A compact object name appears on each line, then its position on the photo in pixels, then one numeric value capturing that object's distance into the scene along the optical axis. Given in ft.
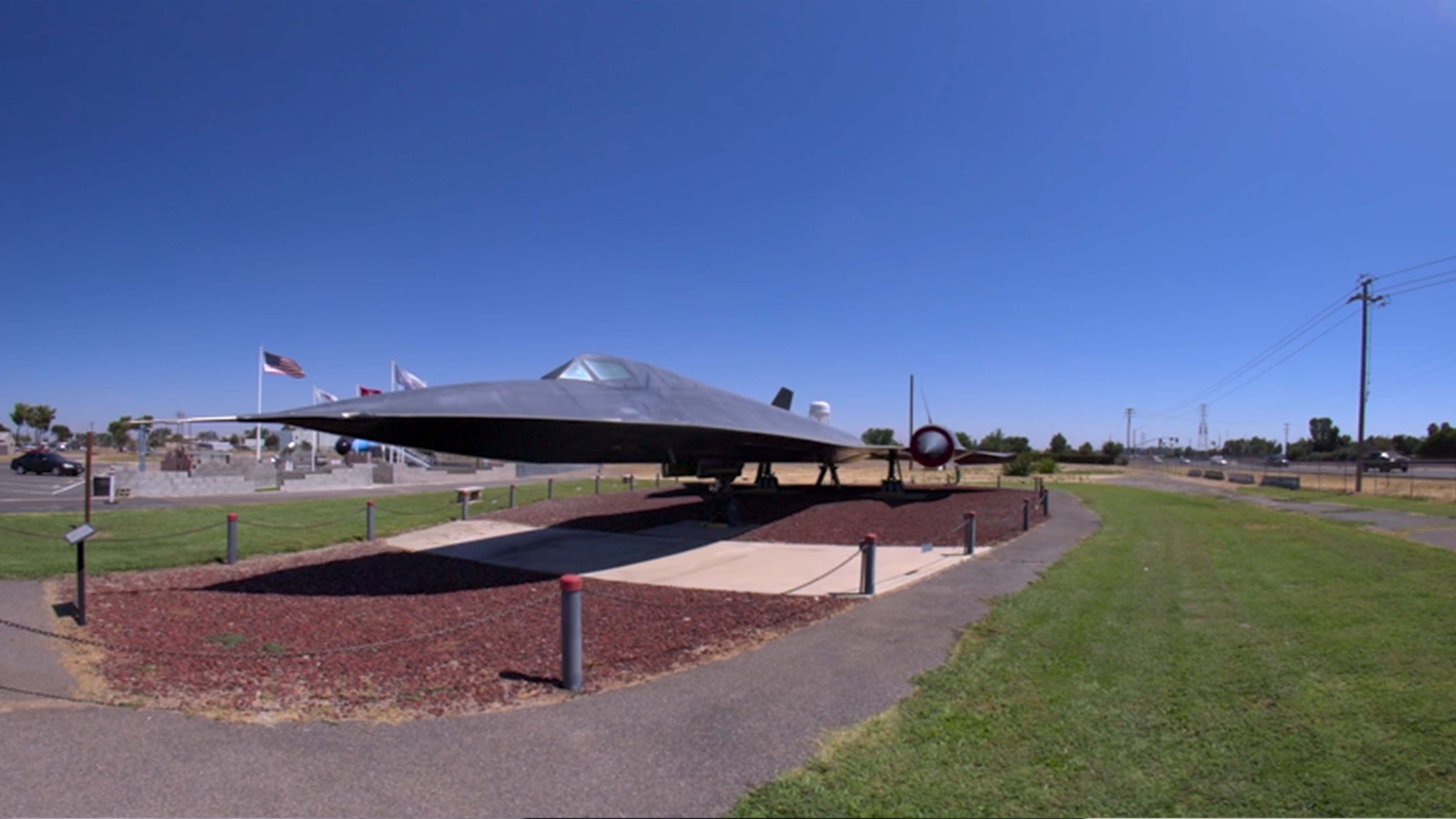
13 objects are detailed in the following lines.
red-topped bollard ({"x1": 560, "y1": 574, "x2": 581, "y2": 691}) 15.85
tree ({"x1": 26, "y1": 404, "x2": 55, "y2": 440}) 268.00
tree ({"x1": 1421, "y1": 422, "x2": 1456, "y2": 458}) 255.91
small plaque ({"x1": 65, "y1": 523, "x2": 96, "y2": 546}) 21.43
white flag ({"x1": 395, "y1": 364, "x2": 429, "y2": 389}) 109.70
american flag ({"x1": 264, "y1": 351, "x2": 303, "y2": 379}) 96.48
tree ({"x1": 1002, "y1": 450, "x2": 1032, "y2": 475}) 134.10
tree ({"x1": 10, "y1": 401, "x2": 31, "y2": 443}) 268.68
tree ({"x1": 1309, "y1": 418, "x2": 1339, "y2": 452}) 396.78
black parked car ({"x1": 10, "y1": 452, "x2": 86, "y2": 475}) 107.14
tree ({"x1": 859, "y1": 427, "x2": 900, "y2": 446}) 257.75
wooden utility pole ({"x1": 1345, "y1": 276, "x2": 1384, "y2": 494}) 101.24
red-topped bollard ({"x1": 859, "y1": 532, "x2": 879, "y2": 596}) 26.04
